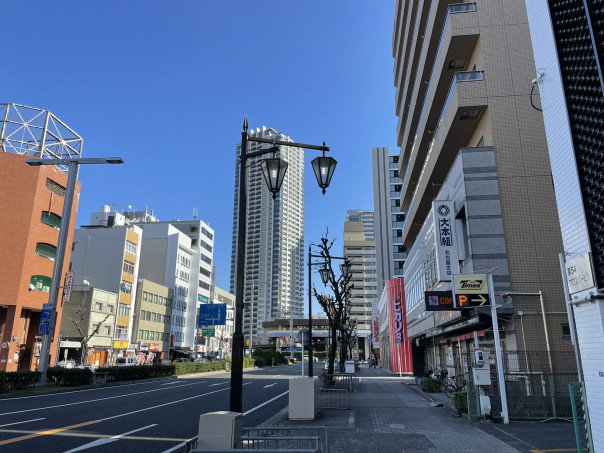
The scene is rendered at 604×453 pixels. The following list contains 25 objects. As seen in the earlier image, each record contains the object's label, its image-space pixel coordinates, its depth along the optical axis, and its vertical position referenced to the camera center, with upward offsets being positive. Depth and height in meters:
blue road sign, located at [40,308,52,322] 23.09 +1.58
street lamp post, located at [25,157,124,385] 22.62 +6.00
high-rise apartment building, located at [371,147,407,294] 84.20 +28.17
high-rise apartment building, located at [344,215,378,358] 129.12 +20.49
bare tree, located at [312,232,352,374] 23.92 +3.11
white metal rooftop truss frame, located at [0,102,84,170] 36.41 +17.09
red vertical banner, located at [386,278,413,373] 40.03 +1.61
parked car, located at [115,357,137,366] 56.12 -1.97
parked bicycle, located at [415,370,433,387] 26.82 -1.68
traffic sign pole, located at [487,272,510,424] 12.16 -1.01
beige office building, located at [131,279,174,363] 65.56 +3.74
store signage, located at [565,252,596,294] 6.51 +1.10
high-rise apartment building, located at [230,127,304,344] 184.00 +39.11
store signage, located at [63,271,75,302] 35.92 +5.15
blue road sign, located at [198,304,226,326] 52.06 +3.64
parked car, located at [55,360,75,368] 43.28 -1.78
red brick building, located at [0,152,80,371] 34.50 +7.74
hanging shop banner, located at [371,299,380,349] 74.62 +3.39
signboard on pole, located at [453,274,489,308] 13.89 +1.71
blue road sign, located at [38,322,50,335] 22.81 +0.86
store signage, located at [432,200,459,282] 17.84 +4.30
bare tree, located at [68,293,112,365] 53.25 +3.60
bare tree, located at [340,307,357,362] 29.53 -0.36
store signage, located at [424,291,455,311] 15.28 +1.57
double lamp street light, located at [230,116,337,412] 6.37 +2.70
